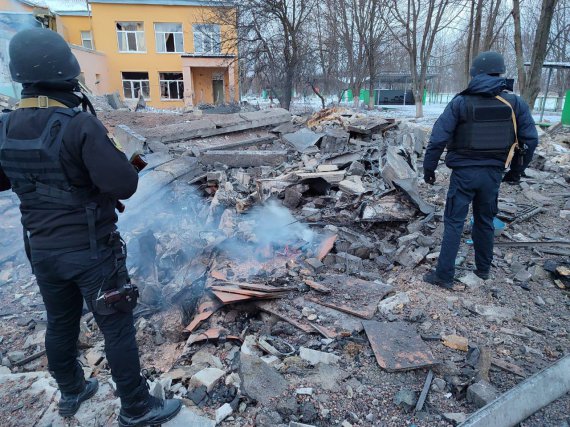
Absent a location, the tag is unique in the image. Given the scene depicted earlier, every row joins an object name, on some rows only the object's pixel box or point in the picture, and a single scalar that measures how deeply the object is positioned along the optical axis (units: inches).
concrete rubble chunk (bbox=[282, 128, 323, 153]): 361.4
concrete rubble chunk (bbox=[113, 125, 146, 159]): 340.8
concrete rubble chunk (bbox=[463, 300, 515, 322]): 129.8
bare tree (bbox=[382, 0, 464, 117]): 738.2
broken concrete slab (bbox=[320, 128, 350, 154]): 350.0
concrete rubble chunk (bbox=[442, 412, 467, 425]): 88.6
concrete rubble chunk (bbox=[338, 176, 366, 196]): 229.1
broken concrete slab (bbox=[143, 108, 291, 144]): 386.9
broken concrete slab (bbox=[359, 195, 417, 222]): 203.5
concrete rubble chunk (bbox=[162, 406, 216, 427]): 88.8
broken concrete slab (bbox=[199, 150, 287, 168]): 324.2
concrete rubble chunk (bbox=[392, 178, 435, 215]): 212.5
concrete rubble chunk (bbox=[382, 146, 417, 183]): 237.9
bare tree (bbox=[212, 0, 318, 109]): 629.9
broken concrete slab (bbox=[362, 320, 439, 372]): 105.2
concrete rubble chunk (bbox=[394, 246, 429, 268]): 169.9
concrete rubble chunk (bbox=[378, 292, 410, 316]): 132.6
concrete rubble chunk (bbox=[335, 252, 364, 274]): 165.8
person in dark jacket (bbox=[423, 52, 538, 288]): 138.4
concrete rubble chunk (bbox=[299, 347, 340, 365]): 108.5
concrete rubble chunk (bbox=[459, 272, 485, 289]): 150.5
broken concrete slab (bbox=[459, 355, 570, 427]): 84.4
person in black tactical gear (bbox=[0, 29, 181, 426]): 72.5
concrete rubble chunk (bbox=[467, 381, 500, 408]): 91.5
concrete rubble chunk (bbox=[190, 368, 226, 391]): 98.7
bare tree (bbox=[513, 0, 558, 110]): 432.8
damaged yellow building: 1023.6
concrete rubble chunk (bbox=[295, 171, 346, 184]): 244.7
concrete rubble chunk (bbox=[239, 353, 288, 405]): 95.0
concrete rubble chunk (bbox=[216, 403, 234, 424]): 89.5
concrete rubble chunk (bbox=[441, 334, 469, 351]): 113.6
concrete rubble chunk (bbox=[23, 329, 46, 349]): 130.3
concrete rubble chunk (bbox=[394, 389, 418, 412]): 92.8
